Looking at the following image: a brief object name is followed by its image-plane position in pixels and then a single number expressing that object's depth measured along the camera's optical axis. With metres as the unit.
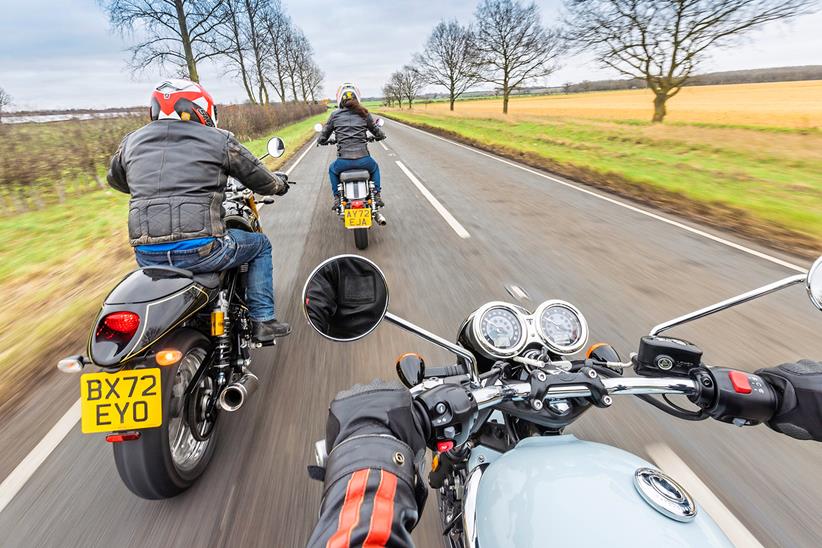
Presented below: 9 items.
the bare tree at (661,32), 16.69
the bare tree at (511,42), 35.03
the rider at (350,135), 6.59
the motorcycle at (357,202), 5.89
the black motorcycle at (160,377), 1.84
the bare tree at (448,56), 49.46
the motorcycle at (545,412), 0.95
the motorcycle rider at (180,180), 2.44
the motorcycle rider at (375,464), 0.76
